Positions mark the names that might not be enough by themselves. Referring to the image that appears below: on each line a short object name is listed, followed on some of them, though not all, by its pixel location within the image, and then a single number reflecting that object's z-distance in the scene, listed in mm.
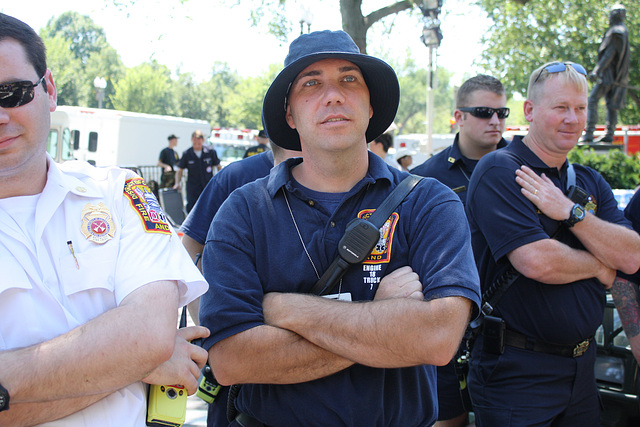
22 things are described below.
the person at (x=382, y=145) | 7152
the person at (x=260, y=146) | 12944
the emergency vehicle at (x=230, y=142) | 23947
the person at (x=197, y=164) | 12828
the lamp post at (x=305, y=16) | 11505
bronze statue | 13172
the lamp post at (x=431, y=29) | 10547
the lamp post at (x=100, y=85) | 23966
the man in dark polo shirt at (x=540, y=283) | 3031
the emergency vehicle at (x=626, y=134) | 21325
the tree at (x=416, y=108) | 96688
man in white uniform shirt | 1645
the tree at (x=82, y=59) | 53344
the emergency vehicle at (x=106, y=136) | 19156
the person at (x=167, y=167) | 16156
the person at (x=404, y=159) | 11039
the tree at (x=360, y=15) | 9031
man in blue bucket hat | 1996
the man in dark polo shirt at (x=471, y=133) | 4430
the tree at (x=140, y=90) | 53469
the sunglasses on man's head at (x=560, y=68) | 3455
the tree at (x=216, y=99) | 71312
